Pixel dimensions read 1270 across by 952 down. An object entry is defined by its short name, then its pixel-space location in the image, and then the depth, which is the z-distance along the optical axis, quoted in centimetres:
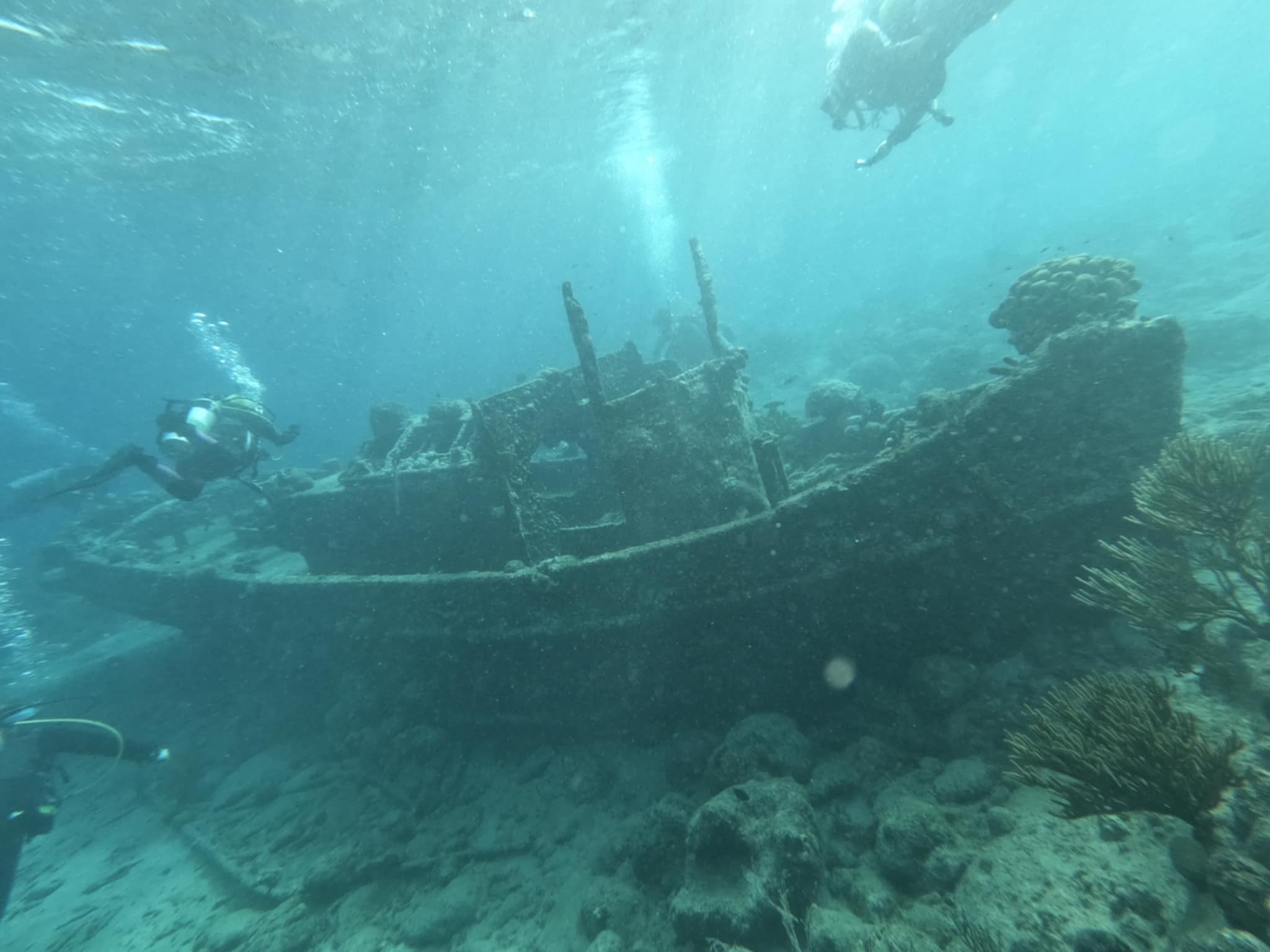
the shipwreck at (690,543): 539
